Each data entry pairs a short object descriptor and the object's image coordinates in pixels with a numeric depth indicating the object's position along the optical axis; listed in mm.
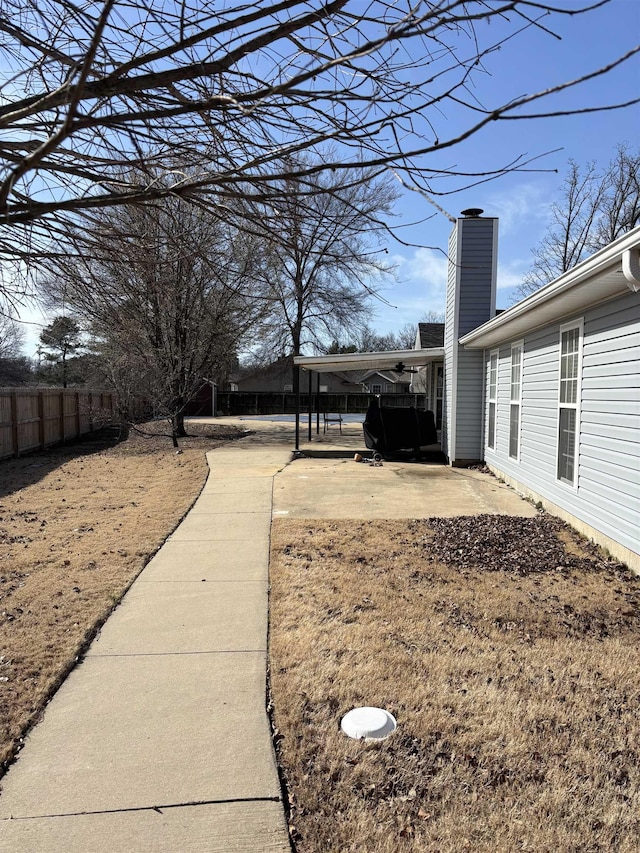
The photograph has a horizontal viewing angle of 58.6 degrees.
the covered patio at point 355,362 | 13438
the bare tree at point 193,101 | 1696
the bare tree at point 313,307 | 28203
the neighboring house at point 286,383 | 43125
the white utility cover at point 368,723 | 2637
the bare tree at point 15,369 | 34619
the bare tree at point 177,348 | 14820
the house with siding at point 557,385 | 5234
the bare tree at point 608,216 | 23031
